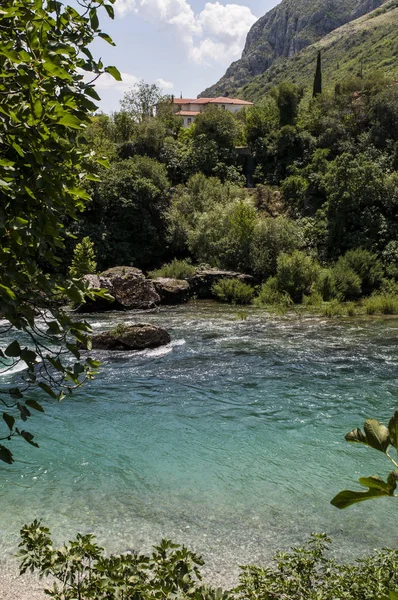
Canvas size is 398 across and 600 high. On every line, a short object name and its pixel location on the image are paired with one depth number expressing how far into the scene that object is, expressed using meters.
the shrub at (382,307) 21.98
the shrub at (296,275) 25.03
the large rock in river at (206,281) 26.72
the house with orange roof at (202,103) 88.19
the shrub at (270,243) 27.58
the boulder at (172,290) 25.22
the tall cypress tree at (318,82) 44.71
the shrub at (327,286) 24.44
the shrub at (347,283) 24.75
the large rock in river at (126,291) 23.27
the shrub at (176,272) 27.30
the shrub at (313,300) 23.19
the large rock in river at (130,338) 15.56
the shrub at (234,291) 25.05
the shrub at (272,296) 23.81
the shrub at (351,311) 21.70
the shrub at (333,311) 21.41
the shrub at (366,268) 26.09
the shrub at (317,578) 3.81
